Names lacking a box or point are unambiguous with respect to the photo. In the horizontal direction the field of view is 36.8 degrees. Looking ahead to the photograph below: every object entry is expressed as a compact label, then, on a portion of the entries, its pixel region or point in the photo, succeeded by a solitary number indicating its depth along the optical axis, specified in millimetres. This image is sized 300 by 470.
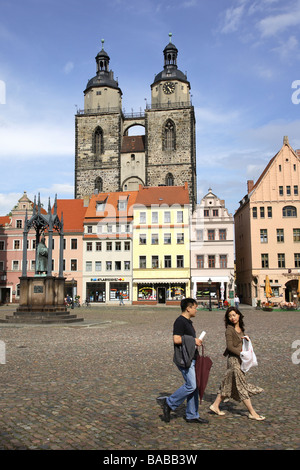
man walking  5652
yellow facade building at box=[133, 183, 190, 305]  49250
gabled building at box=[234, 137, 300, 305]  48094
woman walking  5871
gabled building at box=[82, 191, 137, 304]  50406
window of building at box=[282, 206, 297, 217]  49156
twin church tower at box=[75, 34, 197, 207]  63281
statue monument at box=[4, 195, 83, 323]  21125
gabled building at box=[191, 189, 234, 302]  48125
